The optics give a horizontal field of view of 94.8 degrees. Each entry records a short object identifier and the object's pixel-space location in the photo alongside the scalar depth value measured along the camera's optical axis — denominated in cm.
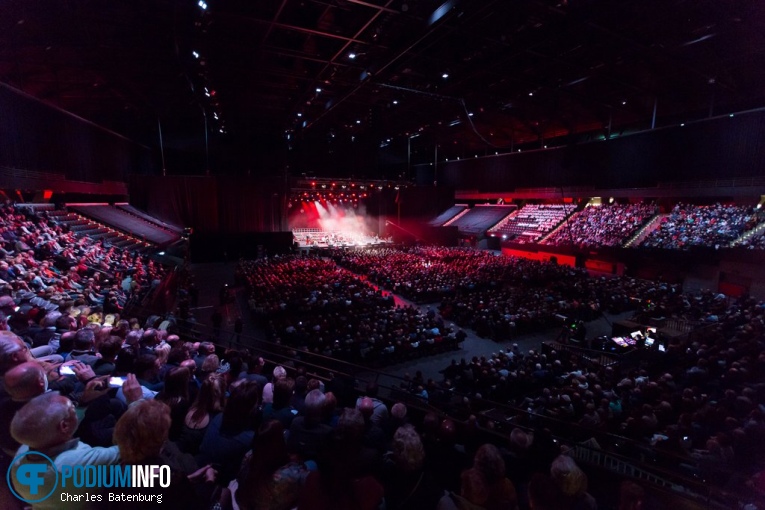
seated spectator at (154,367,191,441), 273
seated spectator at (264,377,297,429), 309
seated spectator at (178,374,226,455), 258
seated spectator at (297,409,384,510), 192
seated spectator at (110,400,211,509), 171
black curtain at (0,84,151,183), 1233
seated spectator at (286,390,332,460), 265
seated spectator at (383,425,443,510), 215
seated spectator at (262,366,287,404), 360
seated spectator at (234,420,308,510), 191
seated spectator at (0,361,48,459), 188
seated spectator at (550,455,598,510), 217
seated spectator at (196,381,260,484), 237
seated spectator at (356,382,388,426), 335
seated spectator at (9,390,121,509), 164
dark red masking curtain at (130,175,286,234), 2322
